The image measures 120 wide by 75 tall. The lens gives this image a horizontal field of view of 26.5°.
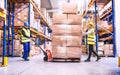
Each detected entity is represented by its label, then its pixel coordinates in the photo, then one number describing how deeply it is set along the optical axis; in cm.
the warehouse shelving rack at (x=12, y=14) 1133
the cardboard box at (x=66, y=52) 904
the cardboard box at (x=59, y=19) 930
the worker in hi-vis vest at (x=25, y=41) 951
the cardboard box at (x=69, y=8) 942
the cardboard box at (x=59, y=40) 919
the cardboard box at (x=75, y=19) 929
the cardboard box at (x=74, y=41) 916
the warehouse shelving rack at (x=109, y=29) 1087
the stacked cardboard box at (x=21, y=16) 1133
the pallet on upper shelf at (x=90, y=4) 1248
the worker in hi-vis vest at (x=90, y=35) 946
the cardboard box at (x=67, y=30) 922
